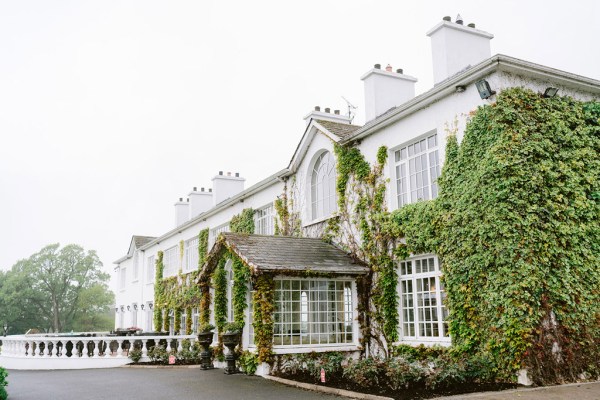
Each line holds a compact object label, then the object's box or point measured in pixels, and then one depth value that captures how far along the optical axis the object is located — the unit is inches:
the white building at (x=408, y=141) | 471.9
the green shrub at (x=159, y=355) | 754.8
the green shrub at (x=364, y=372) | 431.2
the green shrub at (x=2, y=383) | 410.3
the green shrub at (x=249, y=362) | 560.4
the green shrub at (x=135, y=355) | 775.1
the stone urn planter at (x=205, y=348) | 648.6
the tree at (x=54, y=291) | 2527.1
